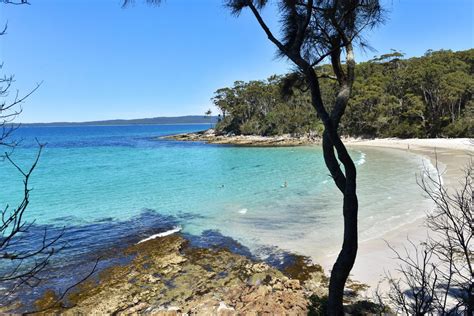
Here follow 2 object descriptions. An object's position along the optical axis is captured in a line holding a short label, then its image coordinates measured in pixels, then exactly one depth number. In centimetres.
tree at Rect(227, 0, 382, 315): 425
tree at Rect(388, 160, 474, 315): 652
